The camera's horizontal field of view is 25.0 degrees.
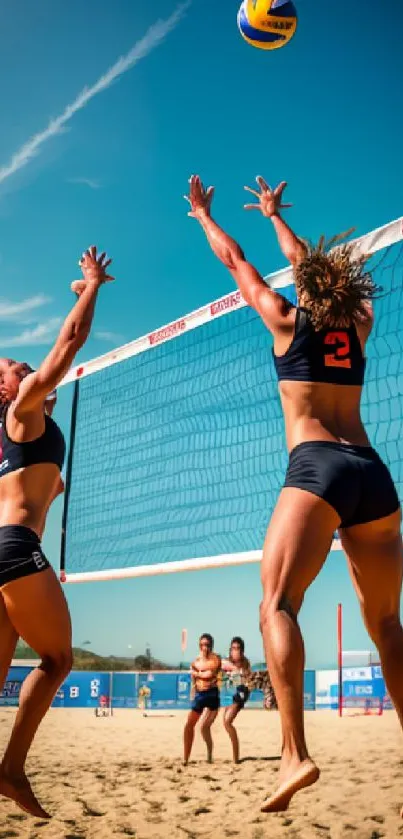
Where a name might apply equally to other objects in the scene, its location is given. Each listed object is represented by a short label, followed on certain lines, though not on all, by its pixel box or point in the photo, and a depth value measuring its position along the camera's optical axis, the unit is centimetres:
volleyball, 624
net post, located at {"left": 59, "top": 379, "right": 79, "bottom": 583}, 988
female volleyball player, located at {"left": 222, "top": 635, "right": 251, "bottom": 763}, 1085
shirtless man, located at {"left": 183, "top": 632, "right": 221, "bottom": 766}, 985
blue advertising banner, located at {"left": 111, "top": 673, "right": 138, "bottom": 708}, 2726
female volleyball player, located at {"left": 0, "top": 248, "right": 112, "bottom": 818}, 436
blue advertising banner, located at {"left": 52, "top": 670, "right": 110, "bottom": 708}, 2683
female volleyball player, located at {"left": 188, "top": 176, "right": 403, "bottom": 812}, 325
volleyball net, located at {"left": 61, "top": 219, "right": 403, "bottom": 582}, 762
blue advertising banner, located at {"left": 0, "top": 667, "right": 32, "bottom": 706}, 2416
